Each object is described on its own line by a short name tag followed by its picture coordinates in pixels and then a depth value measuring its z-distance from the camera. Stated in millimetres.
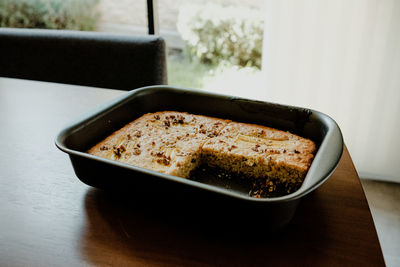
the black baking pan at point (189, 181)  758
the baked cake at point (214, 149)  1030
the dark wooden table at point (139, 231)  774
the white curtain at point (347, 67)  2072
